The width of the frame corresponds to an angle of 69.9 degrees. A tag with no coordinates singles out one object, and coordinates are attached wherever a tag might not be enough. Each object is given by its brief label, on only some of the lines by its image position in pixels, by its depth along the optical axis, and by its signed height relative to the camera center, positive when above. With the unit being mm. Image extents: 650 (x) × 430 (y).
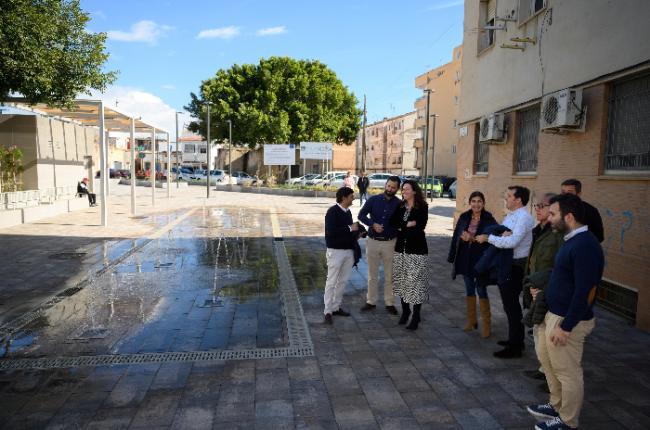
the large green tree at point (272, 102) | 38000 +5741
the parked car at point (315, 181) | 37250 -838
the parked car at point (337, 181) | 35256 -781
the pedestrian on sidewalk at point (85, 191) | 19219 -1012
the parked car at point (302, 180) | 38012 -795
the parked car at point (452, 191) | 31578 -1234
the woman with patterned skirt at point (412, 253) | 5578 -986
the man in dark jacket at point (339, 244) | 5777 -904
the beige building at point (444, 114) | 46344 +5966
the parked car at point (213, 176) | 45234 -761
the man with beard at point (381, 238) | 5953 -863
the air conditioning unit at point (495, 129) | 10409 +1001
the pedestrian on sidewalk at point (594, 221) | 4586 -458
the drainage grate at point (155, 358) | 4543 -1911
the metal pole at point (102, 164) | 13641 +100
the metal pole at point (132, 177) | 16659 -330
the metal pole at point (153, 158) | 20633 +443
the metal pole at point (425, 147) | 24344 +1407
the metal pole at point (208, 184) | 28016 -910
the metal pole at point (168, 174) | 26788 -327
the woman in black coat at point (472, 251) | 5250 -907
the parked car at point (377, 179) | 36931 -601
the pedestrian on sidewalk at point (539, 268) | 3596 -789
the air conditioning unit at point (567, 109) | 7285 +1032
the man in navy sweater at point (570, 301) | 3148 -882
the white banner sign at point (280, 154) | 35312 +1229
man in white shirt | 4668 -776
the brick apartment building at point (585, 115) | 6199 +1008
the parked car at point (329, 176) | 36078 -424
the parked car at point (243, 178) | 44188 -879
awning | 13506 +1882
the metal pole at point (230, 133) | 36712 +2953
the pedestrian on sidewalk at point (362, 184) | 22531 -615
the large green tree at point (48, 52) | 9180 +2533
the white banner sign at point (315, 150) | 34594 +1544
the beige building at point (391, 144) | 63938 +4258
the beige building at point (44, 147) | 18531 +845
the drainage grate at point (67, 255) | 9515 -1852
